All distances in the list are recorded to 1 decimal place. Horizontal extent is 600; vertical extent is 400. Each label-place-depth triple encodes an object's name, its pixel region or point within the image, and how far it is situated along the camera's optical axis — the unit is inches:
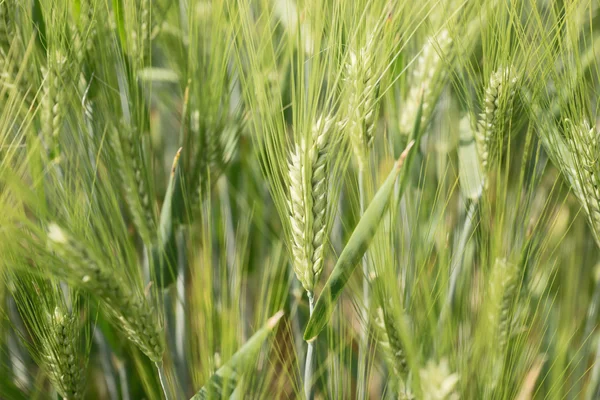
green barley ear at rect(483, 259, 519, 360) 20.0
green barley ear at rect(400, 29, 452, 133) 22.7
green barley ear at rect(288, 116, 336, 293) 20.5
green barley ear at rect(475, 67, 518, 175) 21.7
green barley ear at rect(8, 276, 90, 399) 21.2
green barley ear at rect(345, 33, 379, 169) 20.8
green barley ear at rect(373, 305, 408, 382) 20.9
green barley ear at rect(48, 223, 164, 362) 19.7
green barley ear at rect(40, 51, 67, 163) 21.4
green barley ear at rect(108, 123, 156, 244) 22.1
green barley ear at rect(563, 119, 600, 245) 21.4
